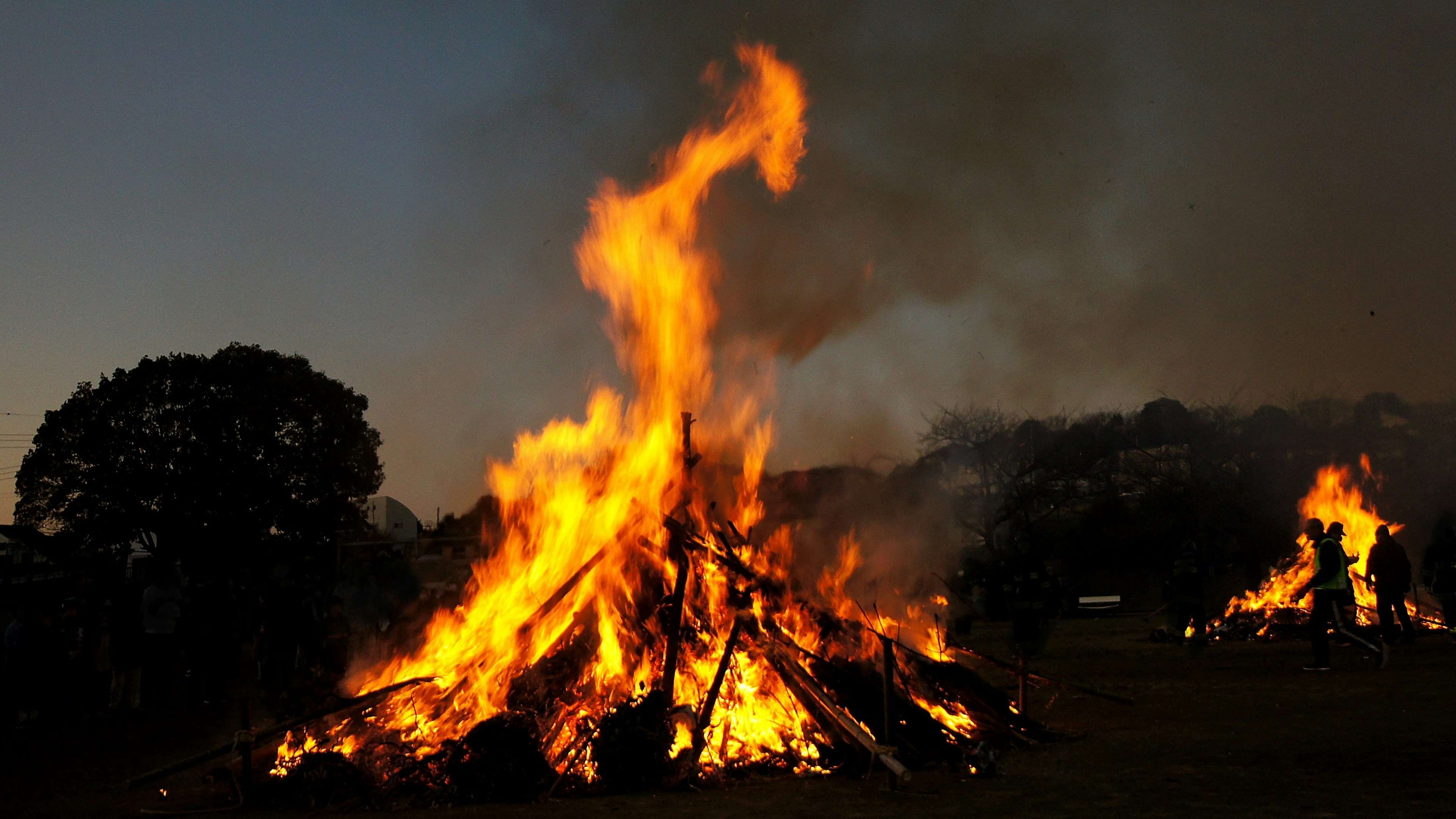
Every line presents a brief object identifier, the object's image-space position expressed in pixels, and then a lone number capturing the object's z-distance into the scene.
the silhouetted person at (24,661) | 11.73
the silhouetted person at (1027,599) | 14.00
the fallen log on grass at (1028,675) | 9.00
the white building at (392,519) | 36.84
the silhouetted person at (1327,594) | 11.80
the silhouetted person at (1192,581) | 15.90
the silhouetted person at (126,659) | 13.39
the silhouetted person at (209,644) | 13.85
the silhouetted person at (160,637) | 13.27
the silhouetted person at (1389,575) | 15.01
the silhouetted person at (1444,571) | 16.06
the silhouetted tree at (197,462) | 31.59
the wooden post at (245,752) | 6.66
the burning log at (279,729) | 6.45
